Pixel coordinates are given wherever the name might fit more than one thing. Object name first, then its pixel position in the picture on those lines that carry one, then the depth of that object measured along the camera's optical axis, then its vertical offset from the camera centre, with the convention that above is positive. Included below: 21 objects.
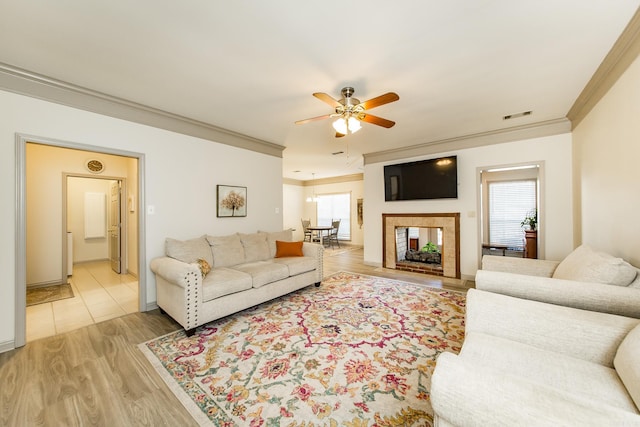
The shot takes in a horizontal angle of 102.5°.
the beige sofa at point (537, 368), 0.74 -0.62
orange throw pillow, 4.09 -0.57
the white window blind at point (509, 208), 5.89 +0.09
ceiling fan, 2.62 +1.05
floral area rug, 1.60 -1.22
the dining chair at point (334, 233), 8.70 -0.69
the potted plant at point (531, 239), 5.02 -0.53
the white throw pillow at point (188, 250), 3.11 -0.44
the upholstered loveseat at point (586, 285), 1.53 -0.50
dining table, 8.25 -0.65
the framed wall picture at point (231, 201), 4.04 +0.21
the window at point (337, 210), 9.28 +0.11
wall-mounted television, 4.62 +0.63
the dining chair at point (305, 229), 9.21 -0.58
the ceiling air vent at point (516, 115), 3.49 +1.35
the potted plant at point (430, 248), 5.43 -0.76
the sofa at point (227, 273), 2.57 -0.71
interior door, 5.12 -0.27
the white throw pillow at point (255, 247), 3.82 -0.50
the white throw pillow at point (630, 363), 0.92 -0.60
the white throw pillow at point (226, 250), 3.48 -0.51
